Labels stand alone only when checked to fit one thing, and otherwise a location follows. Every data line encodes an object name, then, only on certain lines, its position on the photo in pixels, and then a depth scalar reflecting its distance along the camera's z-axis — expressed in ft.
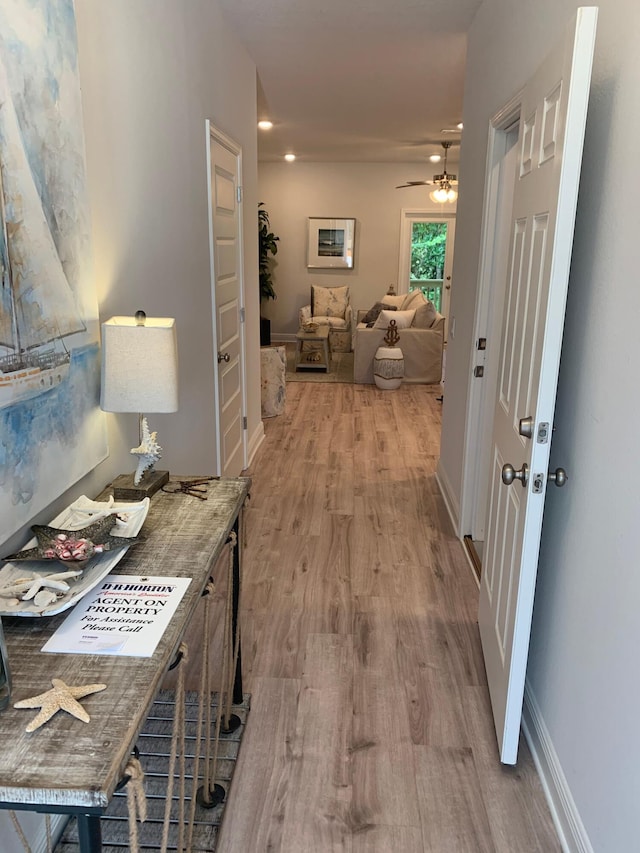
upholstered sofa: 23.03
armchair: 29.99
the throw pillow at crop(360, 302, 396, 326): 26.64
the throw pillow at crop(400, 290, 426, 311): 25.16
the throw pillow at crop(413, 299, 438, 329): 23.40
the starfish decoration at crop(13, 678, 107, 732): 3.15
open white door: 4.75
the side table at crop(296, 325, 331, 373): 25.20
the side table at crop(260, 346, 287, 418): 18.26
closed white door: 10.75
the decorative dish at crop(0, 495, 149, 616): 3.99
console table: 2.76
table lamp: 5.45
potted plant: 29.68
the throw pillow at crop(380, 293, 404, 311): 26.96
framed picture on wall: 30.81
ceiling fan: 23.82
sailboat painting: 4.32
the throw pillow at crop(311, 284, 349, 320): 30.37
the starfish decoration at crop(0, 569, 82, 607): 4.00
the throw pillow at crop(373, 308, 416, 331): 22.90
